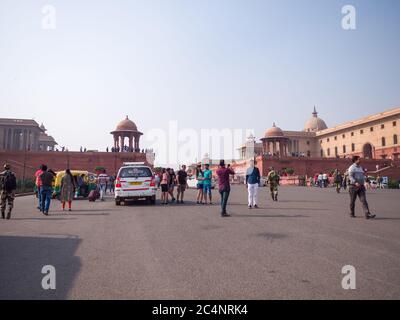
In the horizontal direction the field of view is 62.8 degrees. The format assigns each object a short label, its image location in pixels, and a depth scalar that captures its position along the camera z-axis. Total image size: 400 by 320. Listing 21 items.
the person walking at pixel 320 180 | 35.36
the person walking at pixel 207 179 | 13.63
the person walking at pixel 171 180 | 15.03
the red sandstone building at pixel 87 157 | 47.00
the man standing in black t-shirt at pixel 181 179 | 14.81
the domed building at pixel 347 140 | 57.31
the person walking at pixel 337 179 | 23.68
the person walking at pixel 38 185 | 12.44
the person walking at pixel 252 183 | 12.41
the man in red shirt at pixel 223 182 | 9.98
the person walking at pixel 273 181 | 15.08
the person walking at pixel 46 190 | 11.00
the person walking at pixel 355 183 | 9.22
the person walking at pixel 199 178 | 14.56
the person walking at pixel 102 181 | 19.44
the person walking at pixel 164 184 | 14.36
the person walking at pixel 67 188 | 12.30
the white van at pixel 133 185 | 13.95
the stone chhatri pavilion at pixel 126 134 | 54.32
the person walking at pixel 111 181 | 27.57
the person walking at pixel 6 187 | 10.20
